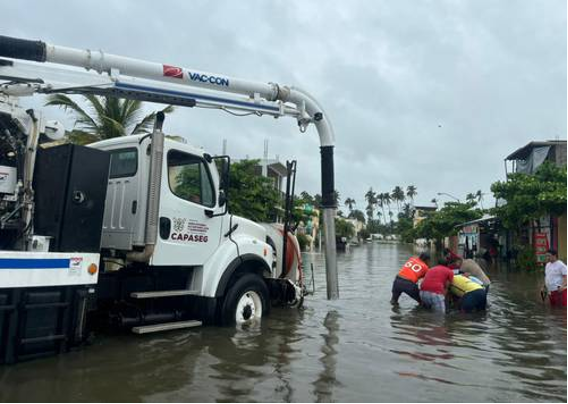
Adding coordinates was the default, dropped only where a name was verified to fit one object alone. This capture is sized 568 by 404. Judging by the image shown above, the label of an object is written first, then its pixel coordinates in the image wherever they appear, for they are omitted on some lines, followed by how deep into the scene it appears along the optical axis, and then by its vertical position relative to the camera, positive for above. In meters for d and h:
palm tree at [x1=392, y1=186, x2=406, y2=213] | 143.48 +19.12
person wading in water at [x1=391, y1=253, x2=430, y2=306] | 10.52 -0.25
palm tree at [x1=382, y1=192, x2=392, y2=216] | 147.25 +18.54
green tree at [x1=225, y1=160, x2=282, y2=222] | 20.59 +2.48
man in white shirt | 10.52 -0.19
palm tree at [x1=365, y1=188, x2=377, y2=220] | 148.75 +17.86
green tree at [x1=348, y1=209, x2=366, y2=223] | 156.59 +14.28
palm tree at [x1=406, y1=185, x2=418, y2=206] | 143.25 +20.03
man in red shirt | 9.73 -0.42
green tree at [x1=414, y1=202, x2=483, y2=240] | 44.53 +4.38
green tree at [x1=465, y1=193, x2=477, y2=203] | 47.31 +6.63
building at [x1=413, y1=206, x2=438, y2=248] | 72.39 +10.43
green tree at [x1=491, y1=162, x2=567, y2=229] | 18.83 +3.01
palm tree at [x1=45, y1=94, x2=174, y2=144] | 15.44 +4.06
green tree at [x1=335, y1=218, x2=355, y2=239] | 73.56 +4.72
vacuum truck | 5.21 +0.30
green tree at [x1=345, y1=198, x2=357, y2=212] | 157.88 +18.00
